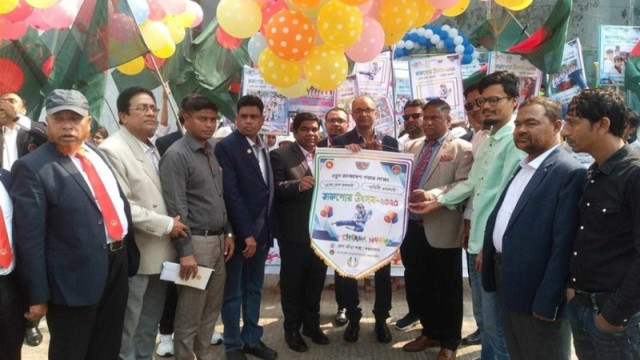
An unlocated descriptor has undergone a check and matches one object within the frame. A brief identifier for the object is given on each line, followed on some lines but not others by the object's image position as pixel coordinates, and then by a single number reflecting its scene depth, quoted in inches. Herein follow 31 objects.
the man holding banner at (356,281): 165.2
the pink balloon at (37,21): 189.8
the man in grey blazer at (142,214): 125.8
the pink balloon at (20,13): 178.4
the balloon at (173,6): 215.6
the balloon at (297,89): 180.8
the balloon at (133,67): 220.8
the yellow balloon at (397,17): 162.9
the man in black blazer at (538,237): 98.0
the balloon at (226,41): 257.8
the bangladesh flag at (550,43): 212.4
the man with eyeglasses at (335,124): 176.7
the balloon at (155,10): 211.0
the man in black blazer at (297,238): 167.6
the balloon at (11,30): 181.2
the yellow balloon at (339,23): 150.7
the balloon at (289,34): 155.2
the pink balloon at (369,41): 163.0
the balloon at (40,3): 172.2
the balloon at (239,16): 167.8
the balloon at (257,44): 189.5
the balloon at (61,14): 188.5
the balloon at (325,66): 162.6
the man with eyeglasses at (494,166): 127.9
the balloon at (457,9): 185.8
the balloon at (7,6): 171.9
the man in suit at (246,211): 151.6
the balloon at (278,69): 168.1
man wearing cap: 101.9
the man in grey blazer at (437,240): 155.1
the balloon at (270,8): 179.2
